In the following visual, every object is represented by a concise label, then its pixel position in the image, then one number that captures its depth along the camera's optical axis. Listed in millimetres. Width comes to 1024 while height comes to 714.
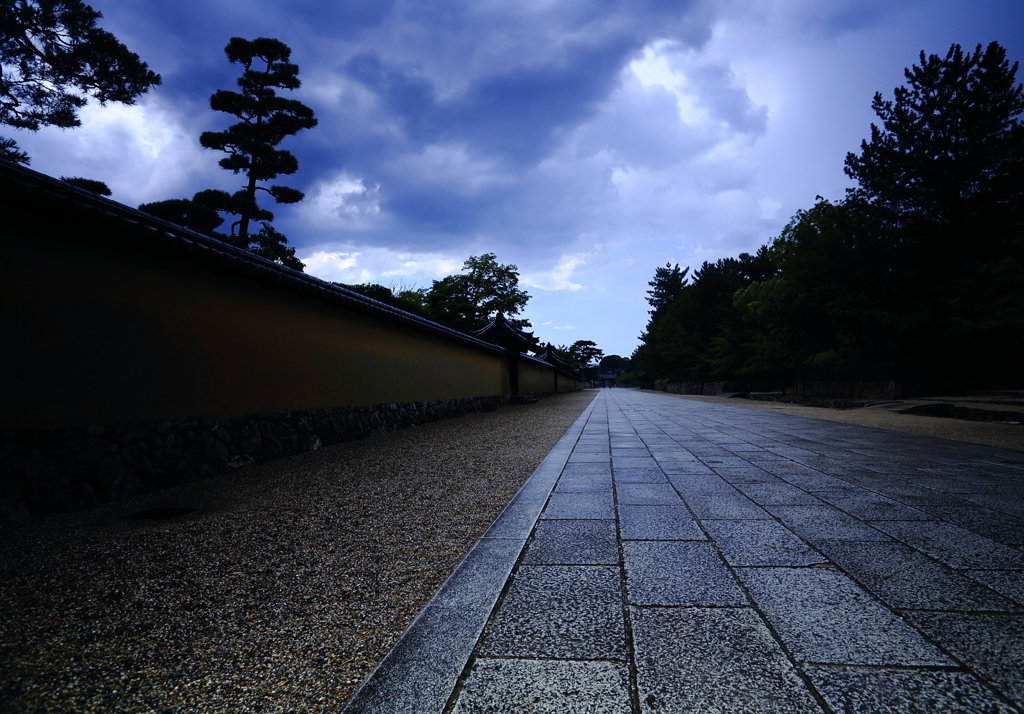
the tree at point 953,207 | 14836
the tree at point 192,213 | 13375
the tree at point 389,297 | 27438
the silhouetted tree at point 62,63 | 9016
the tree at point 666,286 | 55656
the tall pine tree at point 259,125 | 15789
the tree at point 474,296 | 29719
